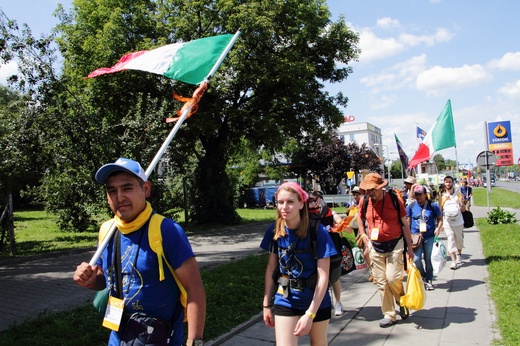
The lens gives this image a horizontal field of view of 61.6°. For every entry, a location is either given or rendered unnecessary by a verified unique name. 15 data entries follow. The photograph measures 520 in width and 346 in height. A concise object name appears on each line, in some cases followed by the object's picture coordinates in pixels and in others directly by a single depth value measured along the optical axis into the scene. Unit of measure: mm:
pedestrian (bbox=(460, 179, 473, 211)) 15567
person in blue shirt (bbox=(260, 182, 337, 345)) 3299
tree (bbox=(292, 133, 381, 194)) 41031
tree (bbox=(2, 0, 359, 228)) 14000
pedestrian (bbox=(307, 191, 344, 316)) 5633
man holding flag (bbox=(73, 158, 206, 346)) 2258
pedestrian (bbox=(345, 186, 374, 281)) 6052
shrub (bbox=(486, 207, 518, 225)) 16453
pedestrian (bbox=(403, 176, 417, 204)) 9616
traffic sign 15938
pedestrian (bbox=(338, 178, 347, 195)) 61438
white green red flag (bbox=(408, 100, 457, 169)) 11125
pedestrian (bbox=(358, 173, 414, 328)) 5473
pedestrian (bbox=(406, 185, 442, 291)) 7164
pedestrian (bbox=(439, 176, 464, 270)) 9039
